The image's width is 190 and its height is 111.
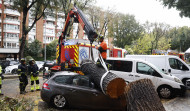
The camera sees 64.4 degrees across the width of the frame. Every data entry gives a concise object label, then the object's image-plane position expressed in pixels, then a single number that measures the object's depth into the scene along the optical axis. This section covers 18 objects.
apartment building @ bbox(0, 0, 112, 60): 35.84
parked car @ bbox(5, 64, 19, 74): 14.30
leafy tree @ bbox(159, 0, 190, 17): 9.06
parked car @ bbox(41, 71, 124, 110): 4.77
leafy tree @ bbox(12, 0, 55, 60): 15.85
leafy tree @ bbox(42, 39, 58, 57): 36.33
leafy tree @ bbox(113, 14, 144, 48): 34.16
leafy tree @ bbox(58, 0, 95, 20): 18.28
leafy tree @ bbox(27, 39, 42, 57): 34.03
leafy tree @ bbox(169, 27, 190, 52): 48.12
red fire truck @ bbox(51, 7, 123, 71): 8.62
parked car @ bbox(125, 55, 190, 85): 8.36
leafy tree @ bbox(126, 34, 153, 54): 32.60
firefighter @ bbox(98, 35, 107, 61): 6.01
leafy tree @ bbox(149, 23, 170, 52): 30.31
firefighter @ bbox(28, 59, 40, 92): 7.55
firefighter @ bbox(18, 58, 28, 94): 7.04
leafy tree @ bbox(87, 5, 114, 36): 23.91
